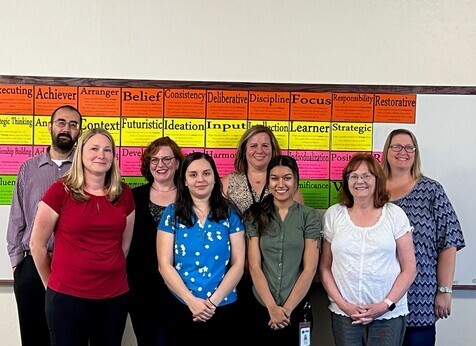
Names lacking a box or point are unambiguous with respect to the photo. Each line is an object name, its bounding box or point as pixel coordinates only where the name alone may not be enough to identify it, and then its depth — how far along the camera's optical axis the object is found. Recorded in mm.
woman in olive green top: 2445
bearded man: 2666
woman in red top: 2248
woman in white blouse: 2385
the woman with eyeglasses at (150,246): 2615
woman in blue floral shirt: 2324
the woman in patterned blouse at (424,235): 2605
